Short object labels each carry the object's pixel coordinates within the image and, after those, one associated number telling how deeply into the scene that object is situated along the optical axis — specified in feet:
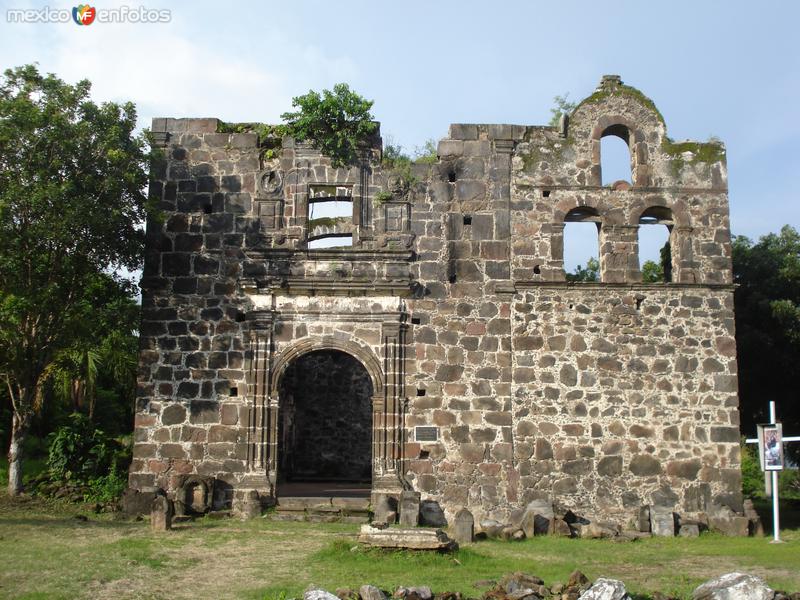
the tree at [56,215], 47.70
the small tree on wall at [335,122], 53.21
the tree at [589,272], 100.17
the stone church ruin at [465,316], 51.06
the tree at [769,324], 63.05
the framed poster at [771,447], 46.78
